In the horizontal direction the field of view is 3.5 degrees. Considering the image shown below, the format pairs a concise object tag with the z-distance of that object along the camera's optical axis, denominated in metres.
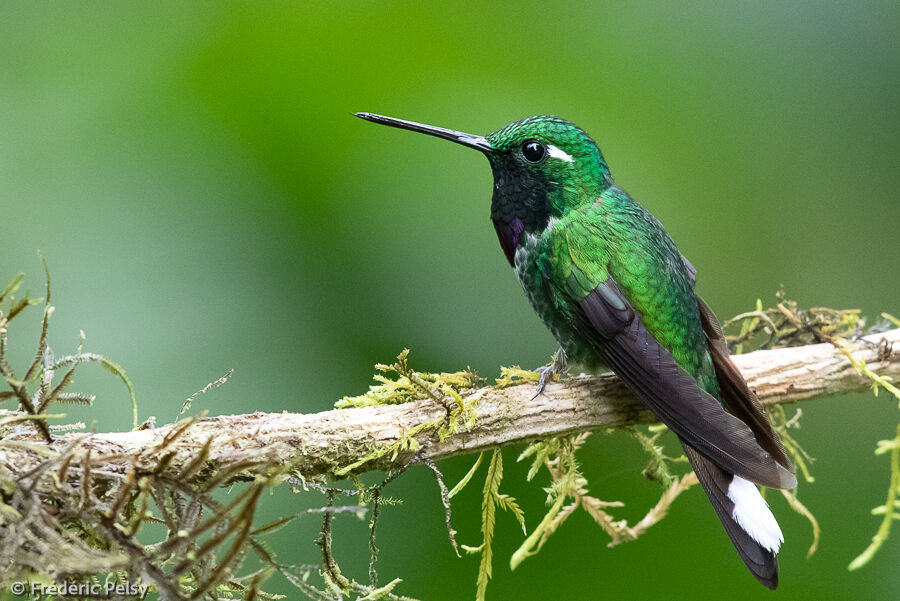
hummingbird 1.92
